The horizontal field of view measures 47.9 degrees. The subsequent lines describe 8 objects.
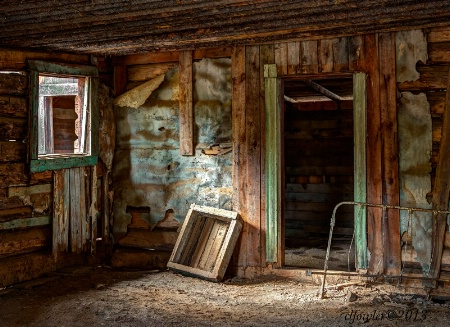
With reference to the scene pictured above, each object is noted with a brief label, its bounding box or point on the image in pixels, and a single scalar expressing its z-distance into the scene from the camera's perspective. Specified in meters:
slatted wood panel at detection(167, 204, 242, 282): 6.12
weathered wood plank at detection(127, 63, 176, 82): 6.79
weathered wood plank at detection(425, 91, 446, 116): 5.38
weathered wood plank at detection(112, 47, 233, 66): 6.39
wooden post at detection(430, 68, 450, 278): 5.27
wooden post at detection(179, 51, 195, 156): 6.55
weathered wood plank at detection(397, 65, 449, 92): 5.36
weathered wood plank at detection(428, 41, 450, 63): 5.33
